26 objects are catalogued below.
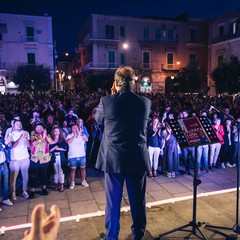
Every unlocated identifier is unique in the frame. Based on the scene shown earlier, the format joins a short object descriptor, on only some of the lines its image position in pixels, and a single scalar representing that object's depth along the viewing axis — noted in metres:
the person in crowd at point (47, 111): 10.20
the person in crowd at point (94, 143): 7.45
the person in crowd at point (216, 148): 7.40
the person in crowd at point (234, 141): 7.62
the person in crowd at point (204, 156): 7.08
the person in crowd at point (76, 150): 5.91
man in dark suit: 2.92
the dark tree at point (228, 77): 20.88
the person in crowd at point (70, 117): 8.18
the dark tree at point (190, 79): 26.16
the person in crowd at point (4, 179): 5.01
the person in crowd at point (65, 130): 6.69
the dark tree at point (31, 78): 27.78
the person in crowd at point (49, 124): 7.07
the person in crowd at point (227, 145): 7.62
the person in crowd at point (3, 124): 7.07
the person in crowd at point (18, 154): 5.26
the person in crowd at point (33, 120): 7.40
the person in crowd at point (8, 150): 5.22
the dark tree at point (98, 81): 29.90
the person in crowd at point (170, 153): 6.75
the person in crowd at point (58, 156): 5.83
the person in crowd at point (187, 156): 7.08
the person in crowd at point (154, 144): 6.75
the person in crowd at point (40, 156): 5.60
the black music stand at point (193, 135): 3.69
